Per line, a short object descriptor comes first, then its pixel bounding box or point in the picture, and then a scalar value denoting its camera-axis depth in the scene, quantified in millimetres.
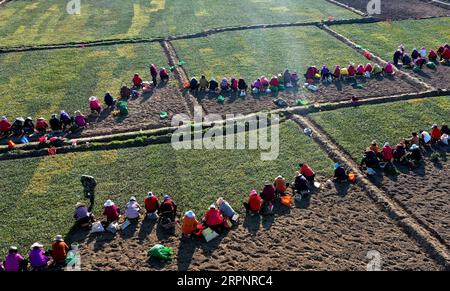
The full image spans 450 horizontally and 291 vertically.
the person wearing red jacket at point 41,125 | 25270
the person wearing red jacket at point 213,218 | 17462
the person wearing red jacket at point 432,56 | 33906
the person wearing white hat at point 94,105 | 27188
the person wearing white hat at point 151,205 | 18359
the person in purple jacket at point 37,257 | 15898
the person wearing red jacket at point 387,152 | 21312
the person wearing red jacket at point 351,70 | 31139
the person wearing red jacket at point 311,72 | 31141
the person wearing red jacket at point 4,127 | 25234
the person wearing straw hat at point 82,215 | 18062
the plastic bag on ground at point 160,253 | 16406
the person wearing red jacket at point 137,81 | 30797
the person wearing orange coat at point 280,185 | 19500
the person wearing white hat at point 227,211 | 18234
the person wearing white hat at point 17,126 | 25438
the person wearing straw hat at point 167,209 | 18297
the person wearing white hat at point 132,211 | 18234
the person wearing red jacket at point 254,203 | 18516
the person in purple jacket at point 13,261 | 15695
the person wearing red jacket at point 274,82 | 29953
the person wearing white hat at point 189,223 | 17234
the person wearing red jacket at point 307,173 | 20328
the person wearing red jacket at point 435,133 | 23109
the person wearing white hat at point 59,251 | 16141
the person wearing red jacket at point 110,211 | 18125
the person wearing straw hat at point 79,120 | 25828
